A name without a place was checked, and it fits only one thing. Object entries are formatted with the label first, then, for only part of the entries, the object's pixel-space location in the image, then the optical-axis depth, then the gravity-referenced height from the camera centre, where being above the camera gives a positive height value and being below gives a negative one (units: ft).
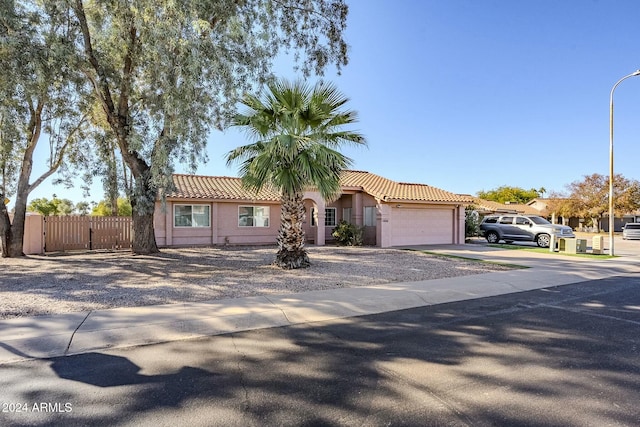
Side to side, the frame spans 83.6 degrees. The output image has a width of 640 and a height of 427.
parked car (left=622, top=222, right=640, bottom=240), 98.47 -3.26
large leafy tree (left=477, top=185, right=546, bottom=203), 228.63 +15.91
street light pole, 57.67 +10.71
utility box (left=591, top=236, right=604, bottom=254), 57.77 -4.14
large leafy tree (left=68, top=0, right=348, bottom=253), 31.73 +15.79
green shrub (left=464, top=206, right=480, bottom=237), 82.84 -1.43
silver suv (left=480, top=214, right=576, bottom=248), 68.49 -2.09
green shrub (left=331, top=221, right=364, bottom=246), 68.18 -3.06
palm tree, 34.37 +6.79
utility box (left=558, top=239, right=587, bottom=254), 57.88 -4.36
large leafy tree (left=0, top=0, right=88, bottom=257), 30.78 +12.81
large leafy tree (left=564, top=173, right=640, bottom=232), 141.18 +8.88
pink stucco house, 63.41 +0.84
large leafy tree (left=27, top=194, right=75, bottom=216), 144.97 +4.93
